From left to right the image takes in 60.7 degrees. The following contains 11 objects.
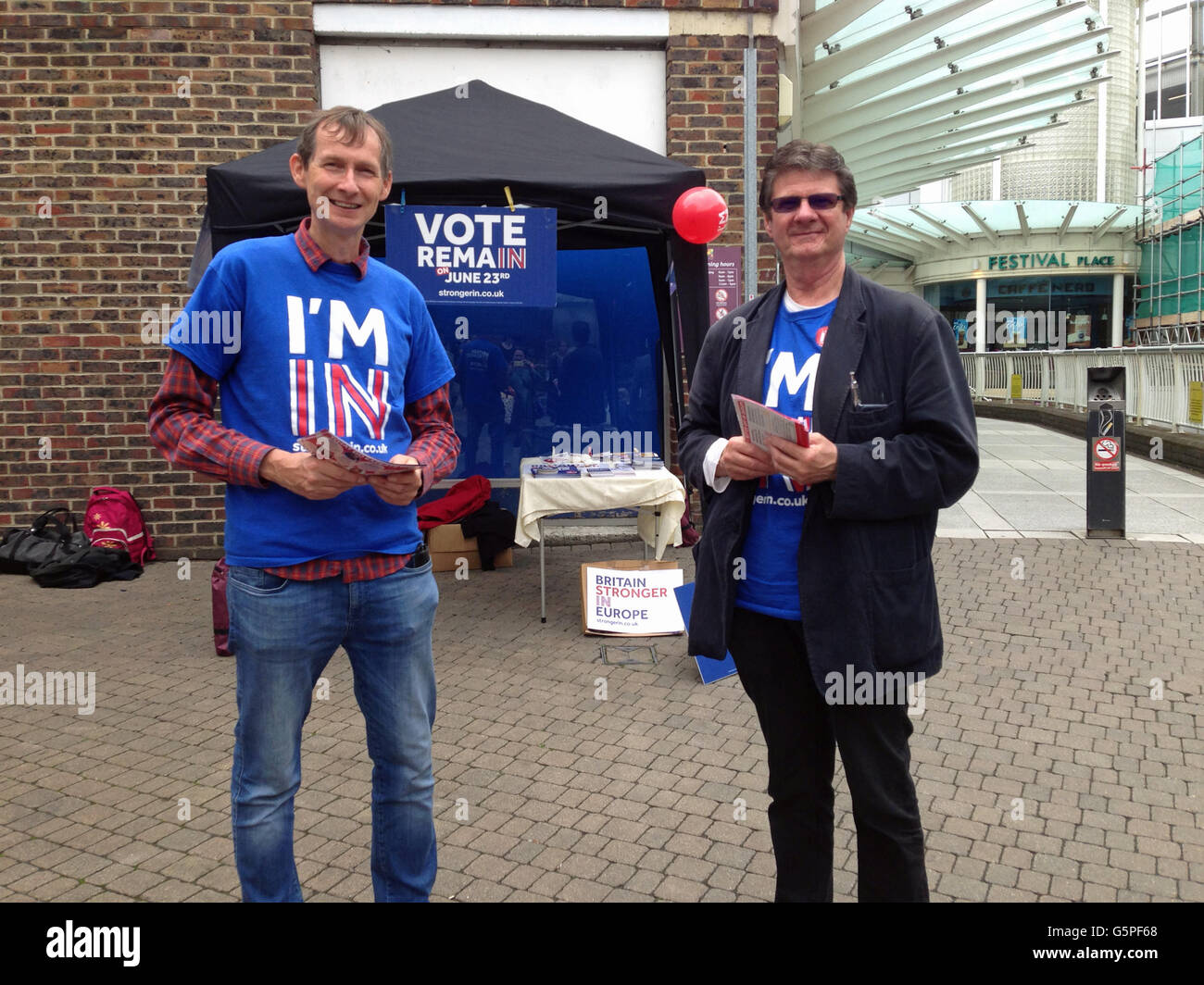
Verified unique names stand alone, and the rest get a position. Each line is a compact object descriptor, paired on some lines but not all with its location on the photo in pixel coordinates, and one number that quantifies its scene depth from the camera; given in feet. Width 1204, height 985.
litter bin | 27.94
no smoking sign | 27.94
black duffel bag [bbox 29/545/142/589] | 24.31
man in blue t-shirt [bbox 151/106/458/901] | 7.51
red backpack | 25.91
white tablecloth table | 20.71
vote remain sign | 20.07
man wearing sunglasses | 7.74
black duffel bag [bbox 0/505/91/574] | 24.97
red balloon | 19.42
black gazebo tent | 19.01
